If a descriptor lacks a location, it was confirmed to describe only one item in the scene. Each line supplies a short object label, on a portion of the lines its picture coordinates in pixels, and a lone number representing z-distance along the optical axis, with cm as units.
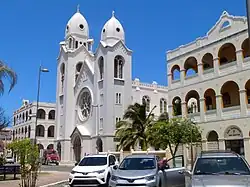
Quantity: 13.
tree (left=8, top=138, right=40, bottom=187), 953
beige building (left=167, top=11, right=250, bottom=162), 1994
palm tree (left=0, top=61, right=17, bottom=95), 1497
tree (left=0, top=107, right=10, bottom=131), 1601
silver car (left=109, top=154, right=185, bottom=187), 862
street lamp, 2310
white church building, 3645
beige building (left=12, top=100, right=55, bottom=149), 5075
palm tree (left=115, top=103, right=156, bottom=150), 2846
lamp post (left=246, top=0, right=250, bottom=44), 535
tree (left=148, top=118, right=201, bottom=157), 2050
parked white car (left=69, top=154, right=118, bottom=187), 1103
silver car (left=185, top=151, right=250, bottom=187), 601
